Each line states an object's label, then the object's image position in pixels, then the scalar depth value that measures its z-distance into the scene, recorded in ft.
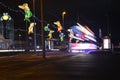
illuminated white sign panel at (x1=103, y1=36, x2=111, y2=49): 196.80
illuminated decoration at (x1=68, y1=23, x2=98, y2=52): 243.52
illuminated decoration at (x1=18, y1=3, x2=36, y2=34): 170.09
